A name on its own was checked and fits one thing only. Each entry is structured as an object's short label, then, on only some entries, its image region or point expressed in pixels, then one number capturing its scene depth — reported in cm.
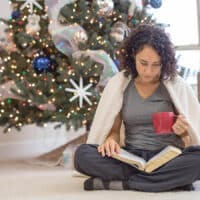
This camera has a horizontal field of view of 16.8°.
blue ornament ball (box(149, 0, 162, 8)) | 381
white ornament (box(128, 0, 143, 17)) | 369
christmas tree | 334
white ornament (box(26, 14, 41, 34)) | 351
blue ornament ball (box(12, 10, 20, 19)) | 362
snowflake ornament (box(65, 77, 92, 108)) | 333
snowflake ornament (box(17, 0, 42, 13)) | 357
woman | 233
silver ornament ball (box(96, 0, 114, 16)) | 352
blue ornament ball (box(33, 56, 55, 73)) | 344
